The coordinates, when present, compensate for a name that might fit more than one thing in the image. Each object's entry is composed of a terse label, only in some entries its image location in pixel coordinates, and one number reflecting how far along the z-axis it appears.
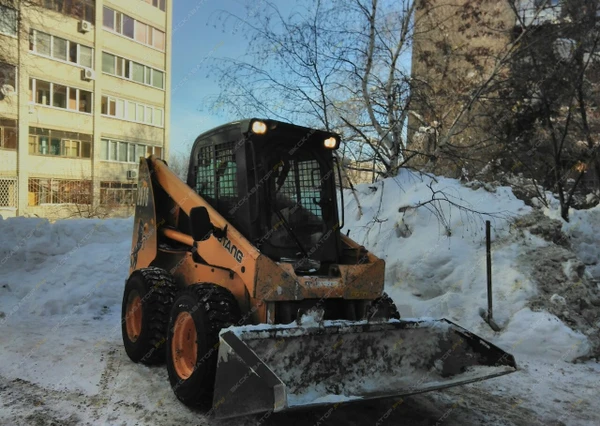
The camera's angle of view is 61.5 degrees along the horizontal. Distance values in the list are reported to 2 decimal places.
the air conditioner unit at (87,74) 29.59
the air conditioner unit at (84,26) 28.96
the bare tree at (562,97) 10.95
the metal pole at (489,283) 6.81
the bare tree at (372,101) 10.30
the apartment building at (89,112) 26.95
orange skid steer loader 3.85
